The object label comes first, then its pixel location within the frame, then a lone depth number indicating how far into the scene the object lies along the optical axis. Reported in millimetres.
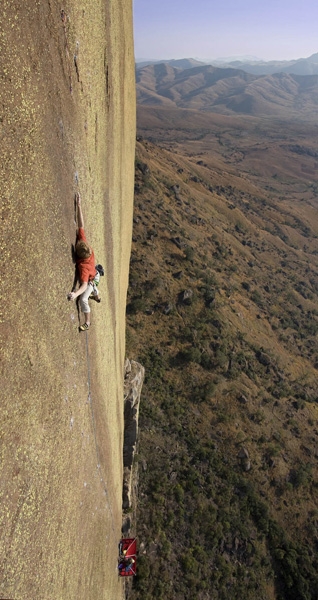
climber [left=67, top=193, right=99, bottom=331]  5605
